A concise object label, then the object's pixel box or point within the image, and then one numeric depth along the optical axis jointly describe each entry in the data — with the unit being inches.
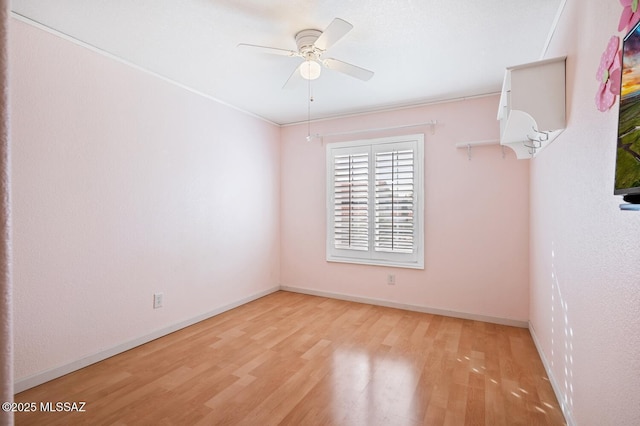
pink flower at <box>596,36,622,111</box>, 46.7
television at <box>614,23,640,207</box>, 38.3
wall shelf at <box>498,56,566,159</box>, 76.2
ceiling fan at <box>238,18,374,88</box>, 85.7
